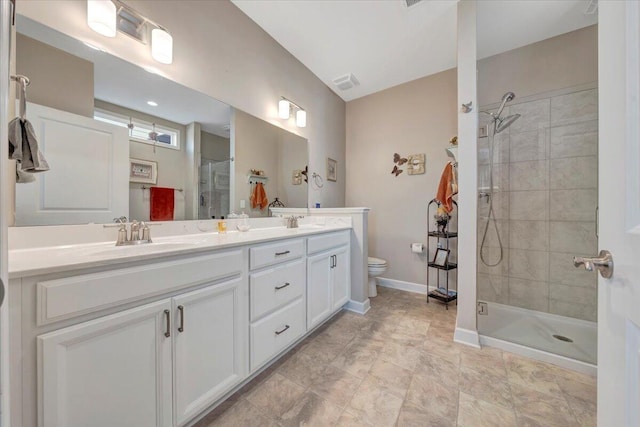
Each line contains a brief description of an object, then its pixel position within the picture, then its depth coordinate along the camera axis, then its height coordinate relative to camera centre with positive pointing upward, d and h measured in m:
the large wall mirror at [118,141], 1.06 +0.42
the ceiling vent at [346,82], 2.81 +1.62
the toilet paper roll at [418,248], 2.79 -0.43
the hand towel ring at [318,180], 2.78 +0.39
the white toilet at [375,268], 2.64 -0.64
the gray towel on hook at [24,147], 0.87 +0.25
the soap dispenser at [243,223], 1.87 -0.09
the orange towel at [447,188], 2.32 +0.24
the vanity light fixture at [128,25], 1.17 +1.03
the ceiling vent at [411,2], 1.84 +1.67
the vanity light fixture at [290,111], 2.31 +1.05
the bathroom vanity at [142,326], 0.68 -0.44
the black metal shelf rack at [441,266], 2.46 -0.56
